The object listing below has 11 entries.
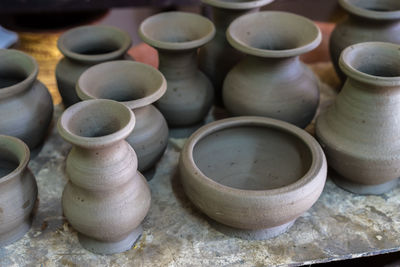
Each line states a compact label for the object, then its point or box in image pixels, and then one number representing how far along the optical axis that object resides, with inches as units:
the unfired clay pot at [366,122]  22.3
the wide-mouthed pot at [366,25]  26.7
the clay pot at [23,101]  23.6
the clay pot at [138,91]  23.0
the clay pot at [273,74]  24.8
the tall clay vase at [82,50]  25.8
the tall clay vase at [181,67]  25.7
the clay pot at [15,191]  20.8
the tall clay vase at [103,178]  19.7
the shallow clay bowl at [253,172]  20.6
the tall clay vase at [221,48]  26.4
